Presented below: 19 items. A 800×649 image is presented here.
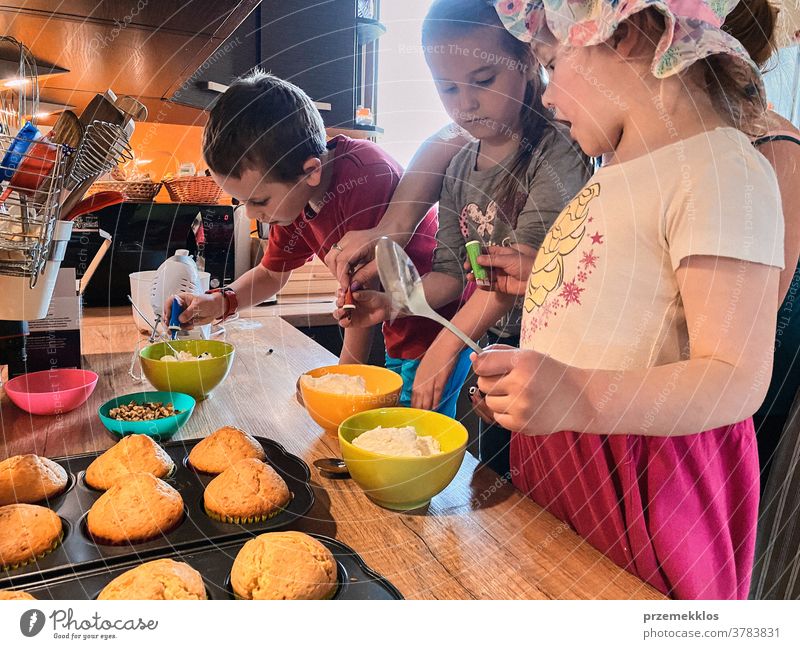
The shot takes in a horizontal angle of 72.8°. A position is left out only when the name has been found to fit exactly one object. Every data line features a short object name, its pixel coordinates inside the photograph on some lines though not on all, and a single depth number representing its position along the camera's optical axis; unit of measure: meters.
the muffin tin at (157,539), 0.28
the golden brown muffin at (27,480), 0.33
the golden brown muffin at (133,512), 0.30
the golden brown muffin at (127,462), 0.36
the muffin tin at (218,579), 0.26
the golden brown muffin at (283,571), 0.27
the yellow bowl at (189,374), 0.53
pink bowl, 0.51
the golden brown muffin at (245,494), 0.32
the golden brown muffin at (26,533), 0.28
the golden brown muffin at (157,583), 0.26
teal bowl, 0.45
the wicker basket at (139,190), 0.98
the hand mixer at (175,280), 0.75
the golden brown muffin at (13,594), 0.25
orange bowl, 0.42
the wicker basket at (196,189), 1.03
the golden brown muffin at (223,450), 0.38
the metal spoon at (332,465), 0.40
